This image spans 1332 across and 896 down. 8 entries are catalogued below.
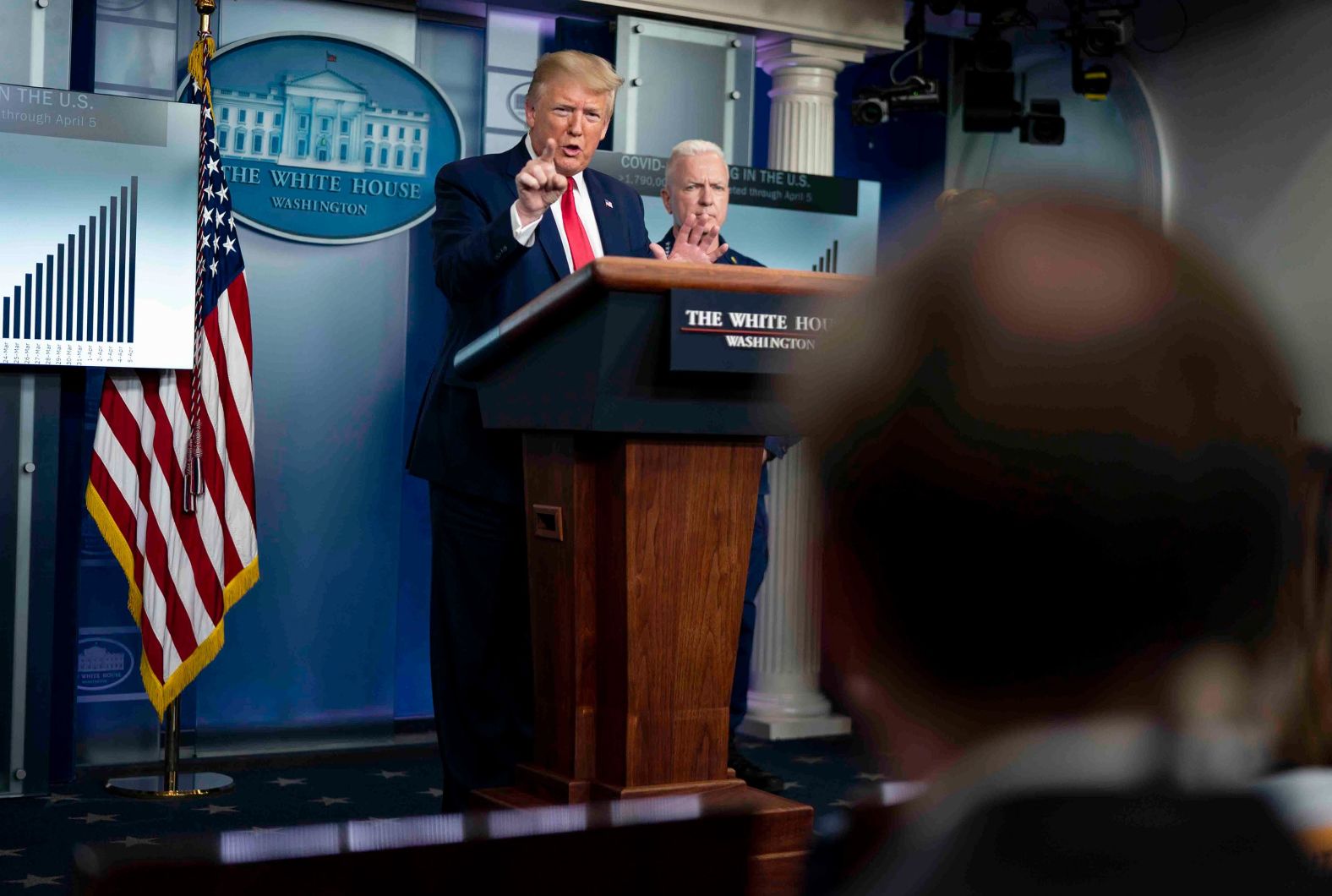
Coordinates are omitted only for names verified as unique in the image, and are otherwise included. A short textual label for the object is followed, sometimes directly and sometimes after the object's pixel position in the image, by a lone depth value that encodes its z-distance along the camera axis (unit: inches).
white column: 185.5
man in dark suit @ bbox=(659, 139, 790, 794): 133.3
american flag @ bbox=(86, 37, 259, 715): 141.6
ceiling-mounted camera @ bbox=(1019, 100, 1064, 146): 223.1
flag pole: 141.6
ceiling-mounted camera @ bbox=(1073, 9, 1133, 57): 215.3
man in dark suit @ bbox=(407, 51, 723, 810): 94.5
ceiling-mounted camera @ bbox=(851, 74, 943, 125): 201.9
